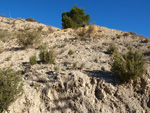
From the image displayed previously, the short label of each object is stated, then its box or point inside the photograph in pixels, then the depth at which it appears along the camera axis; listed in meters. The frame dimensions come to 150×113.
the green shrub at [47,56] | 6.78
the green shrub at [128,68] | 5.01
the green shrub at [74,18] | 17.95
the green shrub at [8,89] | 3.62
